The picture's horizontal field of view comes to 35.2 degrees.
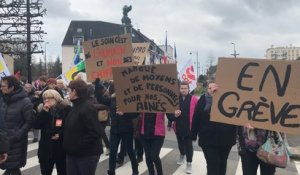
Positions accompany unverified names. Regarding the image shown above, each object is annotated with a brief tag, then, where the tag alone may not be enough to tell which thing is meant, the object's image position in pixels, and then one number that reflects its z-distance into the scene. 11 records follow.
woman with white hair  6.00
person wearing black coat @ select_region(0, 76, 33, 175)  6.53
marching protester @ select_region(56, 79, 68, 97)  9.70
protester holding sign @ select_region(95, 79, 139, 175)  7.97
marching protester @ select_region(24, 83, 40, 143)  9.83
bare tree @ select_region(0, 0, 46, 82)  28.77
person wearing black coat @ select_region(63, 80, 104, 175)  5.30
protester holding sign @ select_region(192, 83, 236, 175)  6.23
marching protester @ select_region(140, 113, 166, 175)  7.13
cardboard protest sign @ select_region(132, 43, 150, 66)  10.38
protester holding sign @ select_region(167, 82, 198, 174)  8.94
